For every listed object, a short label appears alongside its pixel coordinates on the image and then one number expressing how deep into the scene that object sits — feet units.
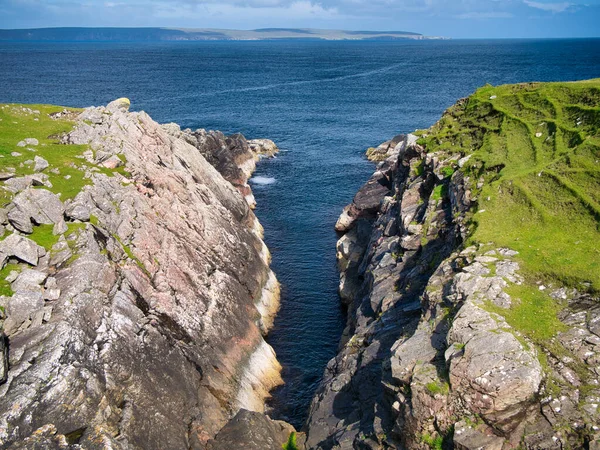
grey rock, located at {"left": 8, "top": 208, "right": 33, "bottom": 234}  87.76
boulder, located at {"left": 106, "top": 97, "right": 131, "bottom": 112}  161.85
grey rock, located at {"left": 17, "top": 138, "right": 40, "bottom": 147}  122.17
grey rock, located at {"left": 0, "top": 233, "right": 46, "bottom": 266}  80.79
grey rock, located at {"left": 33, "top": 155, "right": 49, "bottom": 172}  109.70
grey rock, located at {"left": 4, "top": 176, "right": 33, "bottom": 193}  97.21
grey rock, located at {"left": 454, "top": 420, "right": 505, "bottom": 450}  57.00
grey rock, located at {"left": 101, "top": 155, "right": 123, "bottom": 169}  121.19
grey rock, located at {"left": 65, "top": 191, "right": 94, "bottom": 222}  95.55
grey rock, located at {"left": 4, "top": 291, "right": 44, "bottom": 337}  71.53
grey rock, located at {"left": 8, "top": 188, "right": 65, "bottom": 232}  90.07
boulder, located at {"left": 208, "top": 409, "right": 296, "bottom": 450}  82.74
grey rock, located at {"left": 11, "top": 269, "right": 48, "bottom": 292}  76.38
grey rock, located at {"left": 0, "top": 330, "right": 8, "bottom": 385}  65.00
